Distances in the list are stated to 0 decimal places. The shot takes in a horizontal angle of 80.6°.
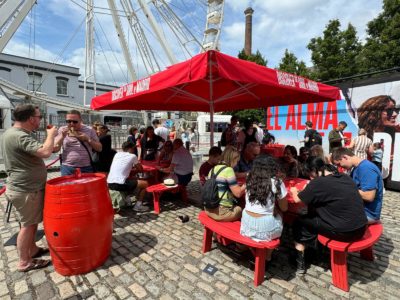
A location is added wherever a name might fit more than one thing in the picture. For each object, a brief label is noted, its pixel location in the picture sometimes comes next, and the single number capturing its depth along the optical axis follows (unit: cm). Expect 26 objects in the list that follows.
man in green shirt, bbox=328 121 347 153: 647
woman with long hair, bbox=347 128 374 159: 593
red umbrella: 257
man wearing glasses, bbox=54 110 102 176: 348
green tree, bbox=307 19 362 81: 1659
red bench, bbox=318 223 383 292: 236
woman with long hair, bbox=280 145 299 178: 453
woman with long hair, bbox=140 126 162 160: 664
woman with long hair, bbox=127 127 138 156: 754
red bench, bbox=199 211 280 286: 243
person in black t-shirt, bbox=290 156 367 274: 239
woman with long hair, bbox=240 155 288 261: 246
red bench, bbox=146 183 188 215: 448
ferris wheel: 894
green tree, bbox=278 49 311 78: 1983
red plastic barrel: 252
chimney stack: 4053
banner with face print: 612
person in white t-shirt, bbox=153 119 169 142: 812
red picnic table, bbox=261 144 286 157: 606
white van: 2195
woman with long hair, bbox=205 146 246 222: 287
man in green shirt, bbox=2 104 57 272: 252
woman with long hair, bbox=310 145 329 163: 418
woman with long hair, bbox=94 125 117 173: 507
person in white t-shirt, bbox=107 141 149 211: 425
